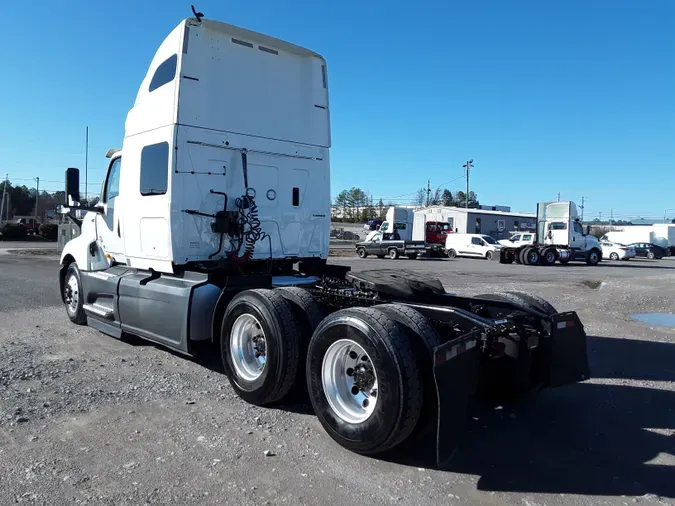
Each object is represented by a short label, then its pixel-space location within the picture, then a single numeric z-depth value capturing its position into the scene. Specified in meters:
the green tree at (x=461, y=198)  120.84
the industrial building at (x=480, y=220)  60.44
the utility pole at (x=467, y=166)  74.31
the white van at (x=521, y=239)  32.84
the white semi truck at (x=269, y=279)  3.87
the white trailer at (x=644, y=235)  51.22
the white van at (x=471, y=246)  34.98
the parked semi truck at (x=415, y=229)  35.84
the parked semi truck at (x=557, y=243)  30.88
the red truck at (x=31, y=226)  49.97
